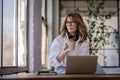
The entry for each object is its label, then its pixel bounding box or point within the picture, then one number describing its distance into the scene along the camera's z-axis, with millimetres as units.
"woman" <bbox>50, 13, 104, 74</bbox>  3021
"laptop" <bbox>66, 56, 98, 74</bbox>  2561
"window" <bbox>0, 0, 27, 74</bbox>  3564
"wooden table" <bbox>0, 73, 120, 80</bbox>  2180
